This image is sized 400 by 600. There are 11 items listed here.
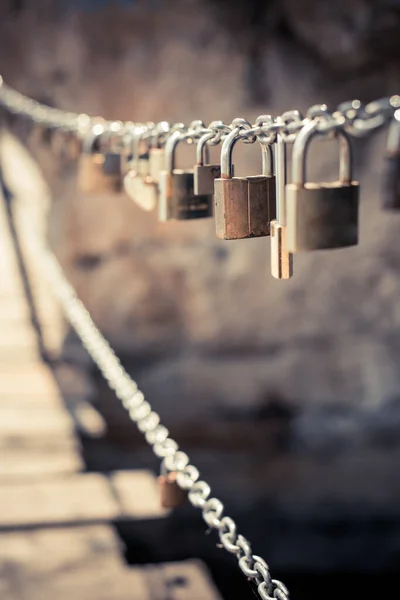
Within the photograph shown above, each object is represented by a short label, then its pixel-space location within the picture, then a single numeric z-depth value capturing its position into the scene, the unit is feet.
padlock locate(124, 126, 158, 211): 3.40
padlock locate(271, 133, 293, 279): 2.46
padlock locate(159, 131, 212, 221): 3.12
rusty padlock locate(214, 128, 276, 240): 2.61
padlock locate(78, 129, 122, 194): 4.25
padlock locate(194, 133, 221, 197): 2.91
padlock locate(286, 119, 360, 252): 2.33
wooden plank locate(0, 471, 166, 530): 4.86
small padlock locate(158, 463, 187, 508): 3.45
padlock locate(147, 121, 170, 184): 3.21
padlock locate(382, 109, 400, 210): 2.81
